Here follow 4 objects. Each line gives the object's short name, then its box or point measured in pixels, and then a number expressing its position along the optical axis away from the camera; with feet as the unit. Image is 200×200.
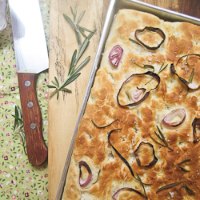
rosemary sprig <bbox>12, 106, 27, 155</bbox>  1.32
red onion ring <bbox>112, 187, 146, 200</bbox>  1.11
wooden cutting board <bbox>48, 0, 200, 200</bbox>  1.26
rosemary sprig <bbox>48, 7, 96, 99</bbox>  1.29
